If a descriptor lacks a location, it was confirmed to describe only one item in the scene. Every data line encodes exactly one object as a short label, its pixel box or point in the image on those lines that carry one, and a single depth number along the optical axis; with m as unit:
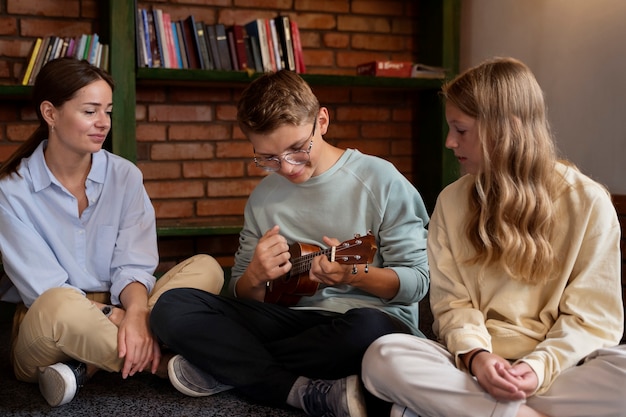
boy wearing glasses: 1.71
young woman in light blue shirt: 1.81
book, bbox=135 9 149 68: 2.85
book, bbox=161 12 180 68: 2.93
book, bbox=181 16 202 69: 2.96
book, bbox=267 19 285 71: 3.06
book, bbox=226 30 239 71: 3.01
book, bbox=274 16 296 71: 3.06
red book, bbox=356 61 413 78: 3.20
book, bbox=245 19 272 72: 3.03
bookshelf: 2.82
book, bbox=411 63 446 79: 3.26
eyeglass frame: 1.76
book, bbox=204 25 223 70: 2.99
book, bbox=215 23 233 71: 3.00
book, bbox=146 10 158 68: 2.90
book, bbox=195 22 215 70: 2.97
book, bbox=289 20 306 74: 3.11
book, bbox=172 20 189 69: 2.95
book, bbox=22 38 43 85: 2.80
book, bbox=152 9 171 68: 2.91
